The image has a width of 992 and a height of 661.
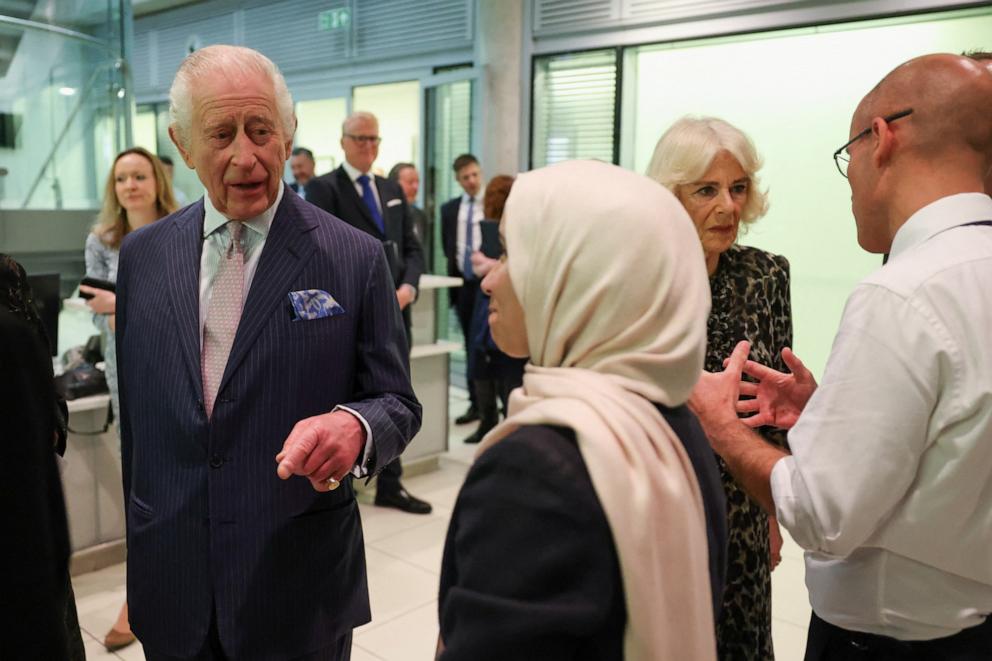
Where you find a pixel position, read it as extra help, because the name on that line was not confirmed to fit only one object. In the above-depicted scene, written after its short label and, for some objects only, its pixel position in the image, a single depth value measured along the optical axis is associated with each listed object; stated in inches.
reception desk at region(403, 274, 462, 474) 198.4
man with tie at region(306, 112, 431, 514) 174.2
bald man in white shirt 46.0
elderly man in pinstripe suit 58.0
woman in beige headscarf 34.7
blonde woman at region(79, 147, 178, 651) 133.7
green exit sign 339.0
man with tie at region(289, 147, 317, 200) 311.4
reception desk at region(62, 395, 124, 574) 143.8
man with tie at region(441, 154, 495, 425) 257.3
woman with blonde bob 71.7
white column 276.4
